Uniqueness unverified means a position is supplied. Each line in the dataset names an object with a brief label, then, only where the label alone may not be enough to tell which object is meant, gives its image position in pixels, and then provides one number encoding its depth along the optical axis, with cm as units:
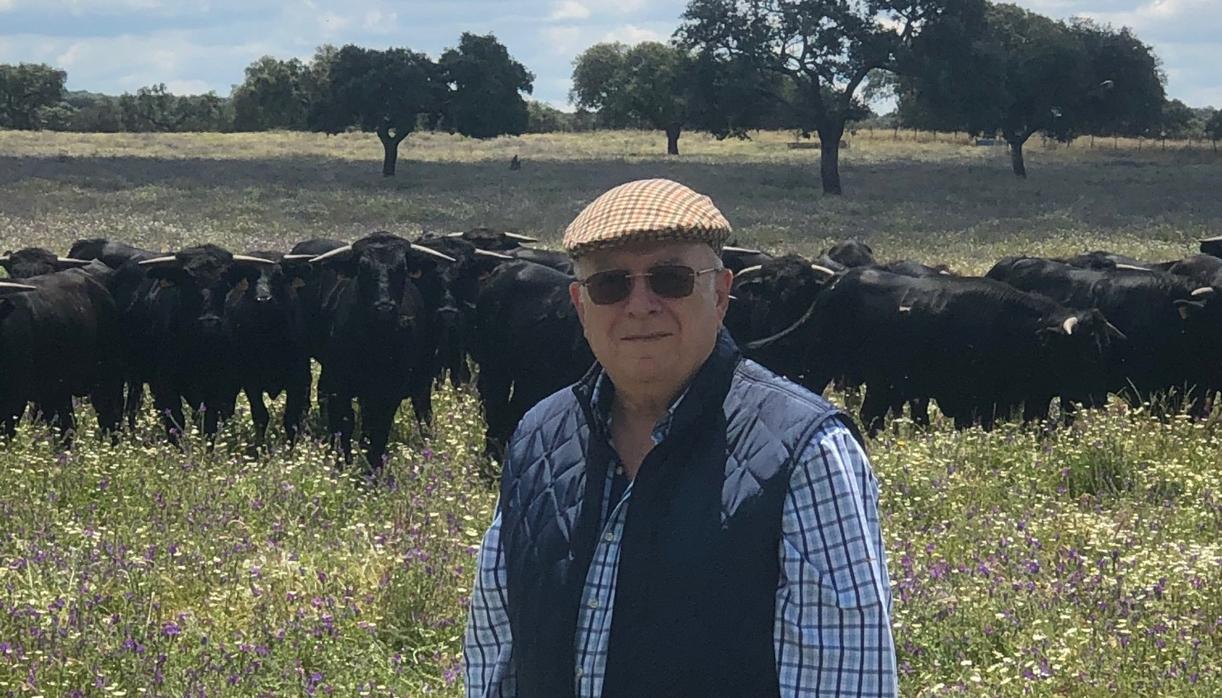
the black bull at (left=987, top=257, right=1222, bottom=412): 1289
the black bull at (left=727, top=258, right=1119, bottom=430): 1241
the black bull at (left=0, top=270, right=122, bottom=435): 1088
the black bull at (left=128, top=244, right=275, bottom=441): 1208
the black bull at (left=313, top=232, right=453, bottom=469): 1126
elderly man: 263
